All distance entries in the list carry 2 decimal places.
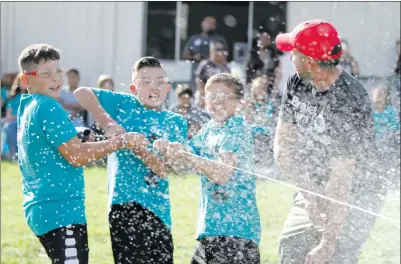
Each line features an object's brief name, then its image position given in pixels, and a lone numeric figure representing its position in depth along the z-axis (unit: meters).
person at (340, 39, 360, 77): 10.84
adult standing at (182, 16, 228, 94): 12.55
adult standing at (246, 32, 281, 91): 11.48
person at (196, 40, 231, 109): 11.05
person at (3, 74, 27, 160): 11.76
